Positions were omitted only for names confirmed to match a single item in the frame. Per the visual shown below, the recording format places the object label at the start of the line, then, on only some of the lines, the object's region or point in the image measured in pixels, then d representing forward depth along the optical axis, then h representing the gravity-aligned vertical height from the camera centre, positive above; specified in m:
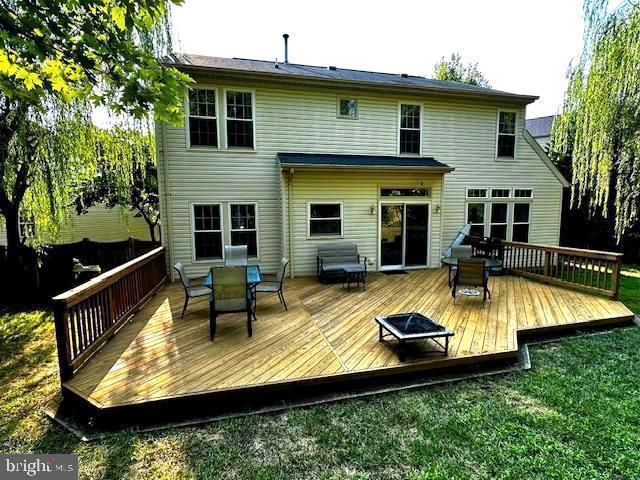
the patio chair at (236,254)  7.17 -0.96
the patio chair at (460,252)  7.97 -1.03
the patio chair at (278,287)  5.86 -1.41
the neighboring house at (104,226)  14.71 -0.69
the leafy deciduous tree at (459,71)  24.41 +10.76
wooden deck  3.52 -1.84
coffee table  7.37 -1.44
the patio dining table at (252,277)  5.36 -1.18
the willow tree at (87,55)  2.89 +1.56
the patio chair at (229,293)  4.57 -1.18
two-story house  8.05 +1.25
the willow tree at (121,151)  6.83 +1.37
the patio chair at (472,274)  6.30 -1.25
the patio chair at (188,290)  5.38 -1.42
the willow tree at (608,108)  6.01 +2.11
